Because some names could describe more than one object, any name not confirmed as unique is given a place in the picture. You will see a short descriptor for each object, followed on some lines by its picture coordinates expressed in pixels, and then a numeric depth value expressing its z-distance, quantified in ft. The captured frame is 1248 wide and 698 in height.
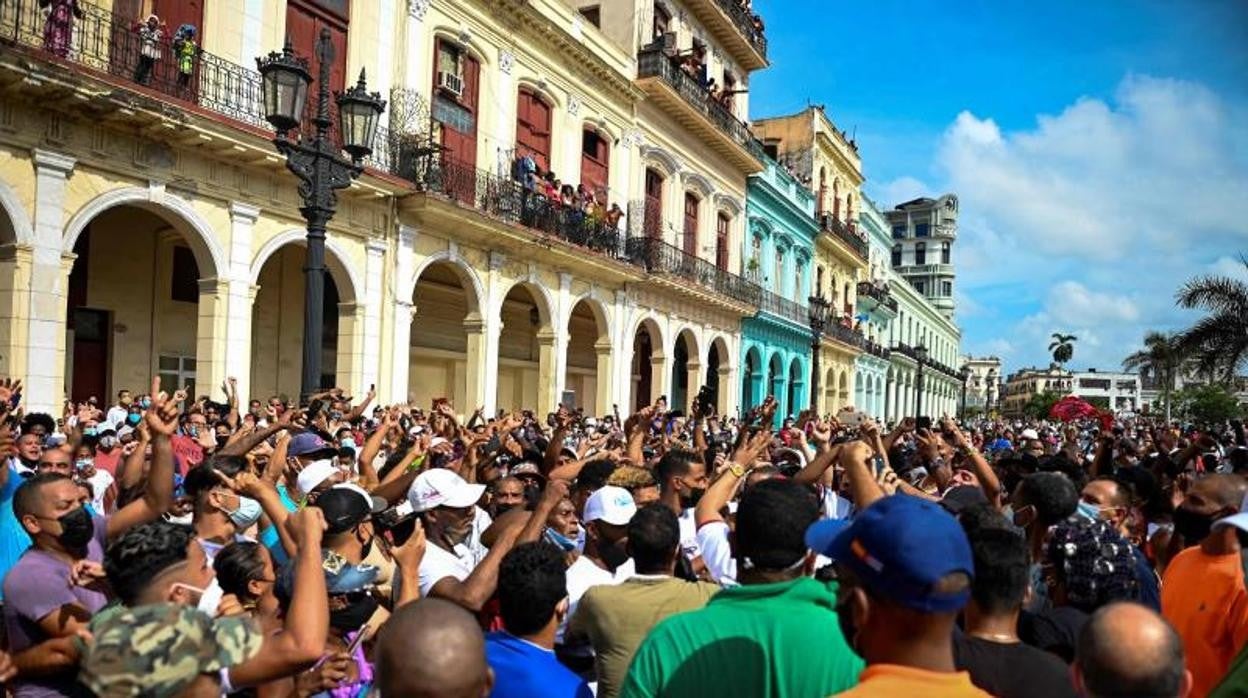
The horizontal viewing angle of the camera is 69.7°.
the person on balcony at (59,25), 32.27
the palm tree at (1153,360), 128.77
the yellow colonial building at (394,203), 34.12
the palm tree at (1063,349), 347.36
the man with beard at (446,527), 11.97
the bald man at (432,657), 6.33
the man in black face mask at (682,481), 16.05
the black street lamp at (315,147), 24.53
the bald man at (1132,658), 5.84
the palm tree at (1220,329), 54.49
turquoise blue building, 96.68
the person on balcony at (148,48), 35.27
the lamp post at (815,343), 70.13
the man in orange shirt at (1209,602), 10.52
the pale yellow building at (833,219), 113.80
